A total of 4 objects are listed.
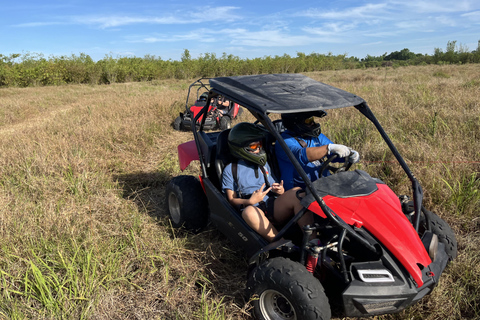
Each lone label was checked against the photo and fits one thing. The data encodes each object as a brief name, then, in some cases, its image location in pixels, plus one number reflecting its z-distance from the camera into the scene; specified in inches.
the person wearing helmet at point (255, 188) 103.3
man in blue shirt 117.8
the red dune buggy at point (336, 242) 78.0
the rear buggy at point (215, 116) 336.7
